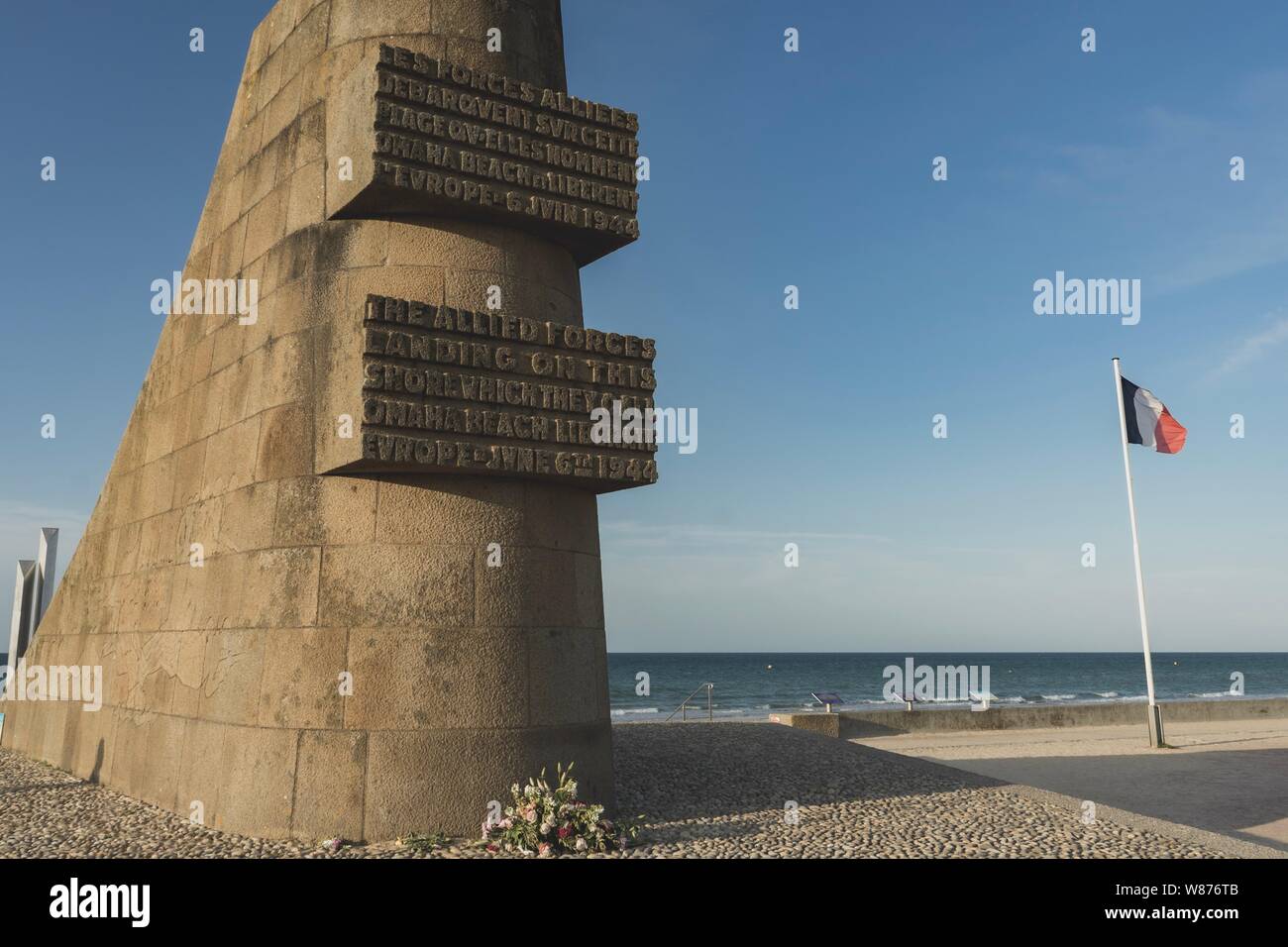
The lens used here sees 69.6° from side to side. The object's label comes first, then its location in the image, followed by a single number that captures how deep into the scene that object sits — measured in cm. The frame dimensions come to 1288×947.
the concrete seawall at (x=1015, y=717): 2461
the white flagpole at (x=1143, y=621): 2262
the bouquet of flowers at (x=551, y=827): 836
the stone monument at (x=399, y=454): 891
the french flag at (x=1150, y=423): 2328
